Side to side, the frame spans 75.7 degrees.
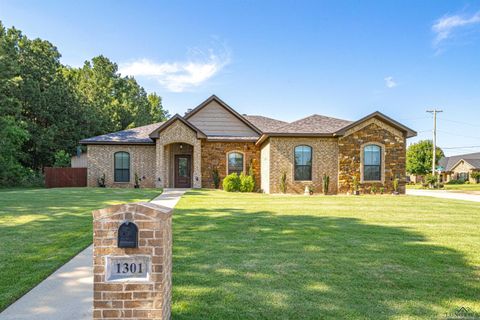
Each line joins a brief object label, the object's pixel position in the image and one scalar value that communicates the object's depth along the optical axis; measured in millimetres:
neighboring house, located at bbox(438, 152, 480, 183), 53294
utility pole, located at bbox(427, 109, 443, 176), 33856
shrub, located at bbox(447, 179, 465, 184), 49156
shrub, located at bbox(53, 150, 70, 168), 26203
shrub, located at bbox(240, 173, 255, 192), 19106
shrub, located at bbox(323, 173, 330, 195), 18391
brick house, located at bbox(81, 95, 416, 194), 18562
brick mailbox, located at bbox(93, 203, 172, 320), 2752
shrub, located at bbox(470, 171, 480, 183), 48691
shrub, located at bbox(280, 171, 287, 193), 18422
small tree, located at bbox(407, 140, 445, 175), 48312
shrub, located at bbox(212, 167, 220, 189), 20812
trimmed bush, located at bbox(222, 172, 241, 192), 18812
